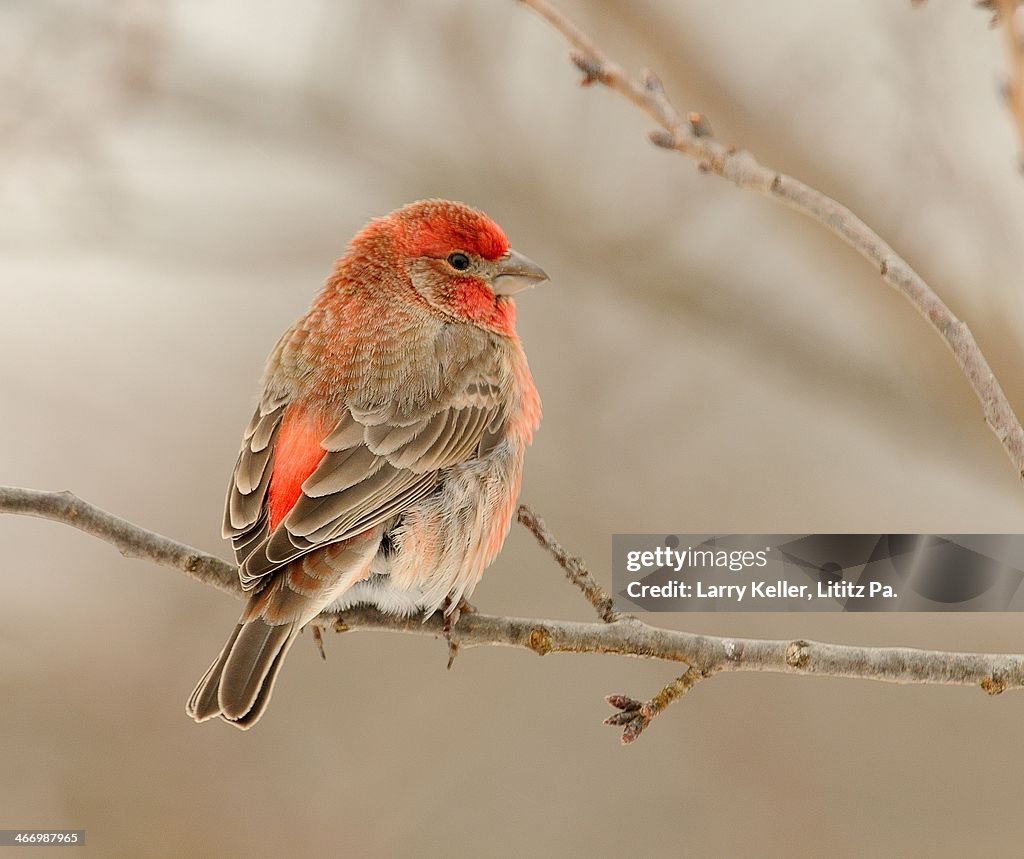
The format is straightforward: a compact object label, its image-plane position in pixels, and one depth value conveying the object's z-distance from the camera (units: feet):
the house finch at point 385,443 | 24.45
